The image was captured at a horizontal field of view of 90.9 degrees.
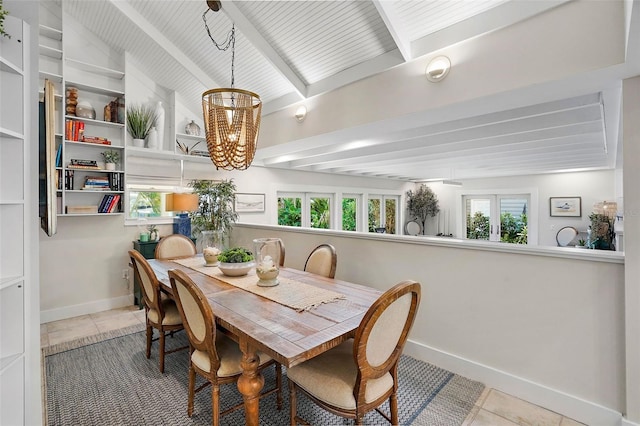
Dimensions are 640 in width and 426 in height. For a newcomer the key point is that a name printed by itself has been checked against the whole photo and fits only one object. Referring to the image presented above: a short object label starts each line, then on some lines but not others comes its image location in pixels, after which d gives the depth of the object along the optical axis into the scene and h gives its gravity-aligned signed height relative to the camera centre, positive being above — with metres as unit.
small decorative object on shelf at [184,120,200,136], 4.64 +1.26
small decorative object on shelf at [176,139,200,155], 4.54 +0.97
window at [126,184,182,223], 4.32 +0.17
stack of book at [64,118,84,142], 3.56 +0.97
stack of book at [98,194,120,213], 3.82 +0.13
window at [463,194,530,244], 7.73 -0.12
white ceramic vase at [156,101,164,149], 4.29 +1.28
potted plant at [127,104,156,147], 4.09 +1.20
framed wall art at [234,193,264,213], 5.43 +0.19
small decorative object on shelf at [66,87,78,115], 3.62 +1.32
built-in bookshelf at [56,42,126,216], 3.58 +0.91
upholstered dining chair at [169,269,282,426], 1.67 -0.76
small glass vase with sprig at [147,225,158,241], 4.27 -0.27
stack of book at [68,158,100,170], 3.56 +0.58
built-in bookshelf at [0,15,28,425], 1.47 -0.02
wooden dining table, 1.44 -0.59
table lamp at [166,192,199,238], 3.65 +0.14
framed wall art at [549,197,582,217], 6.80 +0.13
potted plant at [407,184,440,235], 9.44 +0.29
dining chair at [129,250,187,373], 2.39 -0.73
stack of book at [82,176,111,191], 3.68 +0.37
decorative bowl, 2.61 -0.46
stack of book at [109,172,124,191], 3.83 +0.41
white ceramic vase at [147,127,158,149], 4.19 +1.01
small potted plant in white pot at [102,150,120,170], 3.79 +0.69
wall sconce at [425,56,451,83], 2.43 +1.13
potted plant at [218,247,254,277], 2.62 -0.41
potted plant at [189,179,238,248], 4.49 +0.09
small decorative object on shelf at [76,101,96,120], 3.66 +1.23
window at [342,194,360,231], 7.76 +0.03
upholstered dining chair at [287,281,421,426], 1.40 -0.81
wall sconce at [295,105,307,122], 3.58 +1.15
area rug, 2.00 -1.29
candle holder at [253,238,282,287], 2.35 -0.38
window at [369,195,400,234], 8.61 +0.03
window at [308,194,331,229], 6.99 +0.05
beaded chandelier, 2.27 +0.67
